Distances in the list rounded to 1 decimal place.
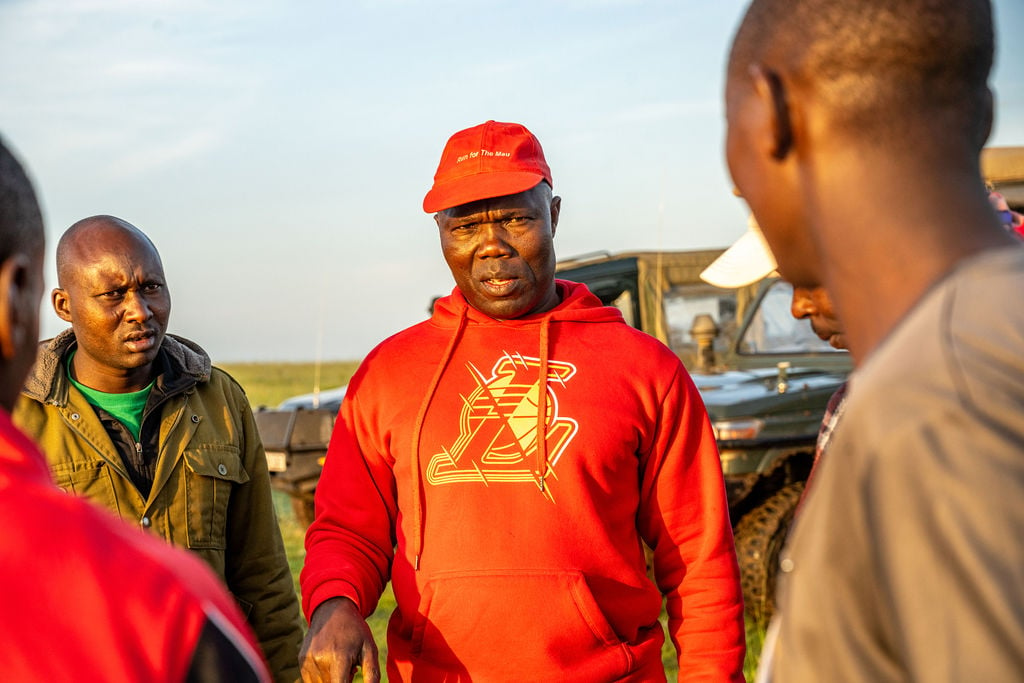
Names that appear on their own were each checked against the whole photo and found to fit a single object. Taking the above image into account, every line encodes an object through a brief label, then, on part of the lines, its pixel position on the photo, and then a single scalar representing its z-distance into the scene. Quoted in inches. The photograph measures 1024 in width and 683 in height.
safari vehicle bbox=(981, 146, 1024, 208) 342.3
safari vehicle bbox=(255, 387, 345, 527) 350.6
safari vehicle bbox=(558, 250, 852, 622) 270.5
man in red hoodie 108.0
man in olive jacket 138.2
